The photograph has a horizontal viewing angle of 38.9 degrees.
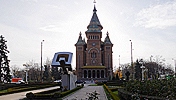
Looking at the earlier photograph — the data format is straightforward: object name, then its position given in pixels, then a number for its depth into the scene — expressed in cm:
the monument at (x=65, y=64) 2585
